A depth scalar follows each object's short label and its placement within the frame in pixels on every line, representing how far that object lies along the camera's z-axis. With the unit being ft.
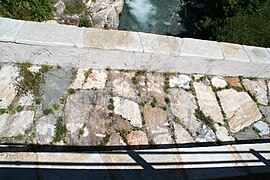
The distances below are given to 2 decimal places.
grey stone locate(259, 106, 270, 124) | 12.31
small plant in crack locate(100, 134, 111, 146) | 9.75
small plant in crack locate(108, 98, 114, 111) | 10.66
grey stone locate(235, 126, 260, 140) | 11.37
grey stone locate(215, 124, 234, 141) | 11.14
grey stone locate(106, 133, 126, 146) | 9.82
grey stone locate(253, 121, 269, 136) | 11.79
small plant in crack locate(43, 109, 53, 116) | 9.95
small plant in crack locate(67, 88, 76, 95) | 10.69
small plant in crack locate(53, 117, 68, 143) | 9.50
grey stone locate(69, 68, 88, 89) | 10.93
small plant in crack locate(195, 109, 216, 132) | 11.30
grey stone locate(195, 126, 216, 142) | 10.85
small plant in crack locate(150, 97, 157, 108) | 11.22
